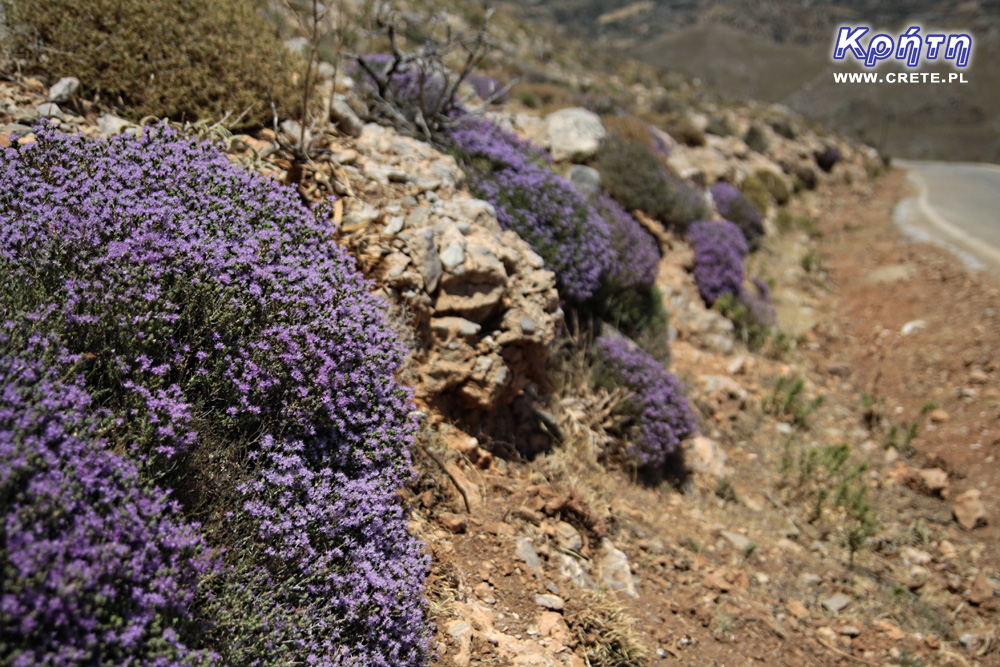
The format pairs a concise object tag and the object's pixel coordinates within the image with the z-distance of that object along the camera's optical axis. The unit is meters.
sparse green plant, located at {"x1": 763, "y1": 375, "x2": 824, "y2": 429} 7.65
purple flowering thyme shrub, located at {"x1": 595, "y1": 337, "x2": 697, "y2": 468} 5.87
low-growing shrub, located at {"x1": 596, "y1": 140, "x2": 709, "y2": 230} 9.18
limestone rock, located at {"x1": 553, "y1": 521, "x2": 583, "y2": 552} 4.27
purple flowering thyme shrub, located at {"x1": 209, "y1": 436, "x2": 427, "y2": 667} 2.46
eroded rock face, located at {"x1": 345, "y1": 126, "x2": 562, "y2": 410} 4.52
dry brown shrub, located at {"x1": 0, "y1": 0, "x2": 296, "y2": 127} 4.60
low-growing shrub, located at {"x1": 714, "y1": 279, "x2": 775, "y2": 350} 9.20
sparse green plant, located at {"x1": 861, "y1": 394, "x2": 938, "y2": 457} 7.37
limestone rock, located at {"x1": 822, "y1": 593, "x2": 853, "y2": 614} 5.09
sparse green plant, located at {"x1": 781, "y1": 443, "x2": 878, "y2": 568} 5.91
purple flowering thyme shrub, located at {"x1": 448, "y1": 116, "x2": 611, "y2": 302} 6.09
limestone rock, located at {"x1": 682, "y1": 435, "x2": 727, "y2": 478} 6.48
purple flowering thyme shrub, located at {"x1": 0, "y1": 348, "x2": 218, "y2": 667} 1.75
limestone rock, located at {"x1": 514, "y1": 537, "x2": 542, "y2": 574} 3.87
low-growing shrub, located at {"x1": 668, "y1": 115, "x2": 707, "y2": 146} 15.27
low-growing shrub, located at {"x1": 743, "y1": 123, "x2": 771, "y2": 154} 19.77
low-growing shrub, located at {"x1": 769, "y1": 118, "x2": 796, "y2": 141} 24.09
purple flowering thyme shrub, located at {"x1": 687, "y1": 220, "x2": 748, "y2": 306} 9.56
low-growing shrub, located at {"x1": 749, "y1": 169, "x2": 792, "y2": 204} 16.62
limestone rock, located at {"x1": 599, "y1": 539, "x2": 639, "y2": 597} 4.27
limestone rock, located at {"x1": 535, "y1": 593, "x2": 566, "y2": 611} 3.65
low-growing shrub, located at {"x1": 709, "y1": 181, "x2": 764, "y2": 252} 12.38
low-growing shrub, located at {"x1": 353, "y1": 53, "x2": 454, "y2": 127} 6.67
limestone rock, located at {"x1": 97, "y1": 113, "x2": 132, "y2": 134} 4.37
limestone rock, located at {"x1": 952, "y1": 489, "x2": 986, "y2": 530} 6.16
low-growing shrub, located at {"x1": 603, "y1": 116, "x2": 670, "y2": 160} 11.50
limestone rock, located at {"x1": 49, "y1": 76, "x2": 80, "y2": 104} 4.38
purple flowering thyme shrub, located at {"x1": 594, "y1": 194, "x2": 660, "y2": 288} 7.00
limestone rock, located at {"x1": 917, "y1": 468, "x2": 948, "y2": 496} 6.72
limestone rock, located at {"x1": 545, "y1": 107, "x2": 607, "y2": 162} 9.30
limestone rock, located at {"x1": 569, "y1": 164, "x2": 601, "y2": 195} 8.30
